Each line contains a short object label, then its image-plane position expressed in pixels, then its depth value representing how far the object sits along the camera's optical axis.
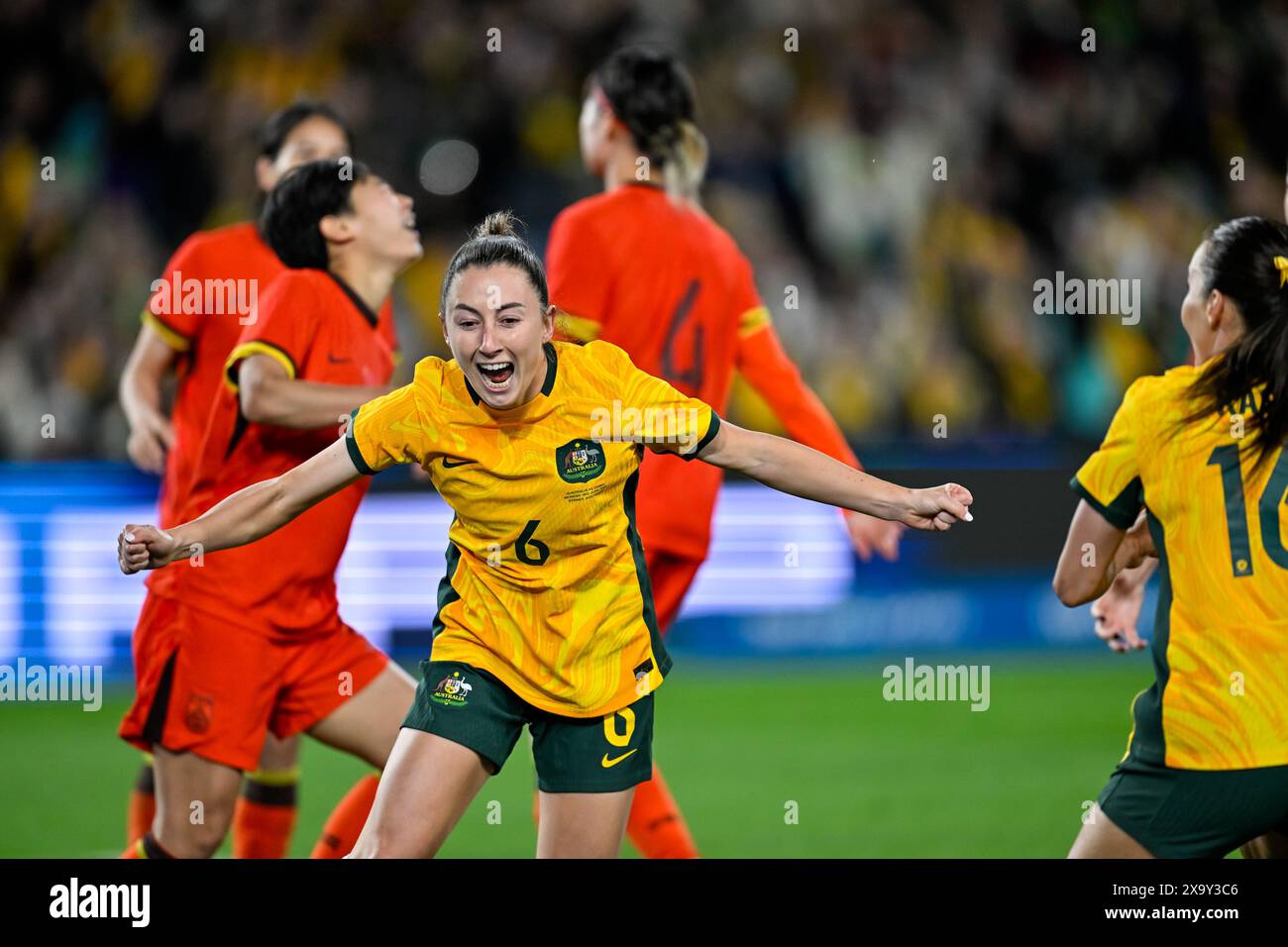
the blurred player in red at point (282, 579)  4.20
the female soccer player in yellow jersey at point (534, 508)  3.47
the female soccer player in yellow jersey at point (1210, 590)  3.33
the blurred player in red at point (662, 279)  5.13
